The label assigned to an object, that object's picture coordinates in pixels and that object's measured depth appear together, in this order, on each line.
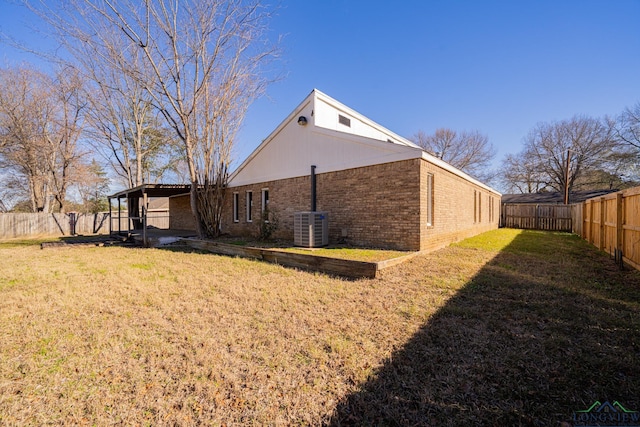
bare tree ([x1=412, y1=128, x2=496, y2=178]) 29.31
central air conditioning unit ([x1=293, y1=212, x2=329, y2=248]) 7.71
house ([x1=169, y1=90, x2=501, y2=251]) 7.04
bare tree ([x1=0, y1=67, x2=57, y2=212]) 14.97
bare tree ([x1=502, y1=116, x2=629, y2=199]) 22.58
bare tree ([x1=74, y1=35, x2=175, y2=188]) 15.87
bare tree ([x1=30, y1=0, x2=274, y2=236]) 8.97
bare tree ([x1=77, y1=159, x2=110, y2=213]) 24.97
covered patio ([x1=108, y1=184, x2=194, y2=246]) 11.20
